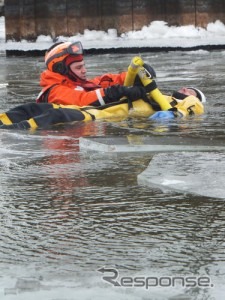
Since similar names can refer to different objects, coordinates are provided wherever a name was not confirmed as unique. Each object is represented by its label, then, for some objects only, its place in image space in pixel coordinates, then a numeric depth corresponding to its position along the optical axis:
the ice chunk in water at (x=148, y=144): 9.30
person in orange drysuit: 13.06
